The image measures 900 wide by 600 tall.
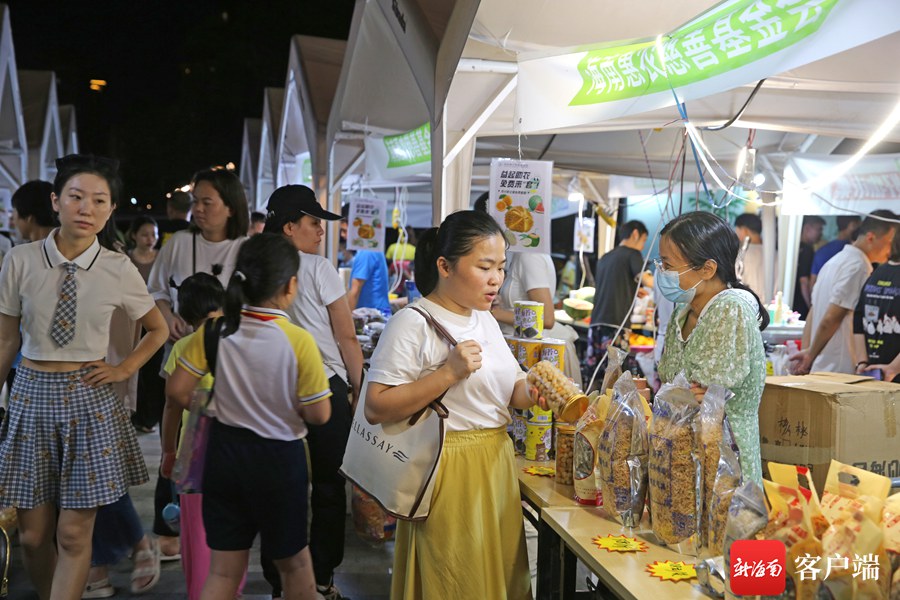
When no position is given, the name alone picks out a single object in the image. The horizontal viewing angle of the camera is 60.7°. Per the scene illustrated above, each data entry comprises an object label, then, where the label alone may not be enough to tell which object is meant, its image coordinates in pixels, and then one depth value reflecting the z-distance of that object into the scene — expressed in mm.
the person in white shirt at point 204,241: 3623
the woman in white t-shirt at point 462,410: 2090
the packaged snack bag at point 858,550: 1380
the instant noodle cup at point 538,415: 2732
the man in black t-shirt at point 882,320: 4441
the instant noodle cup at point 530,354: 2861
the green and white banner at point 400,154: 6095
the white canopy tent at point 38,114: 14704
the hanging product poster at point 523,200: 4191
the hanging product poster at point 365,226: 7516
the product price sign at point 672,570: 1669
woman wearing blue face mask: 2375
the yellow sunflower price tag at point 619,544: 1839
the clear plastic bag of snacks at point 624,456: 1942
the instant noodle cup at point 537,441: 2742
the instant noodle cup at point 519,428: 2830
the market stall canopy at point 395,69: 4117
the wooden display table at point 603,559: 1612
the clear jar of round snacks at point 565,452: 2369
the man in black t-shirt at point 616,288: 6980
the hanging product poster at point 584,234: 9375
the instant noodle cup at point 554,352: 2822
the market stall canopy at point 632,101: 4164
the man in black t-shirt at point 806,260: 8523
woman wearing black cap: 3322
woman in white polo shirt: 2887
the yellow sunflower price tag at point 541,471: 2576
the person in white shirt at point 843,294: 5035
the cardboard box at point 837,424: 2600
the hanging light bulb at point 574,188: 9734
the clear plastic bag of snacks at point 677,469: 1789
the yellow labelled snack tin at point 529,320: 3016
